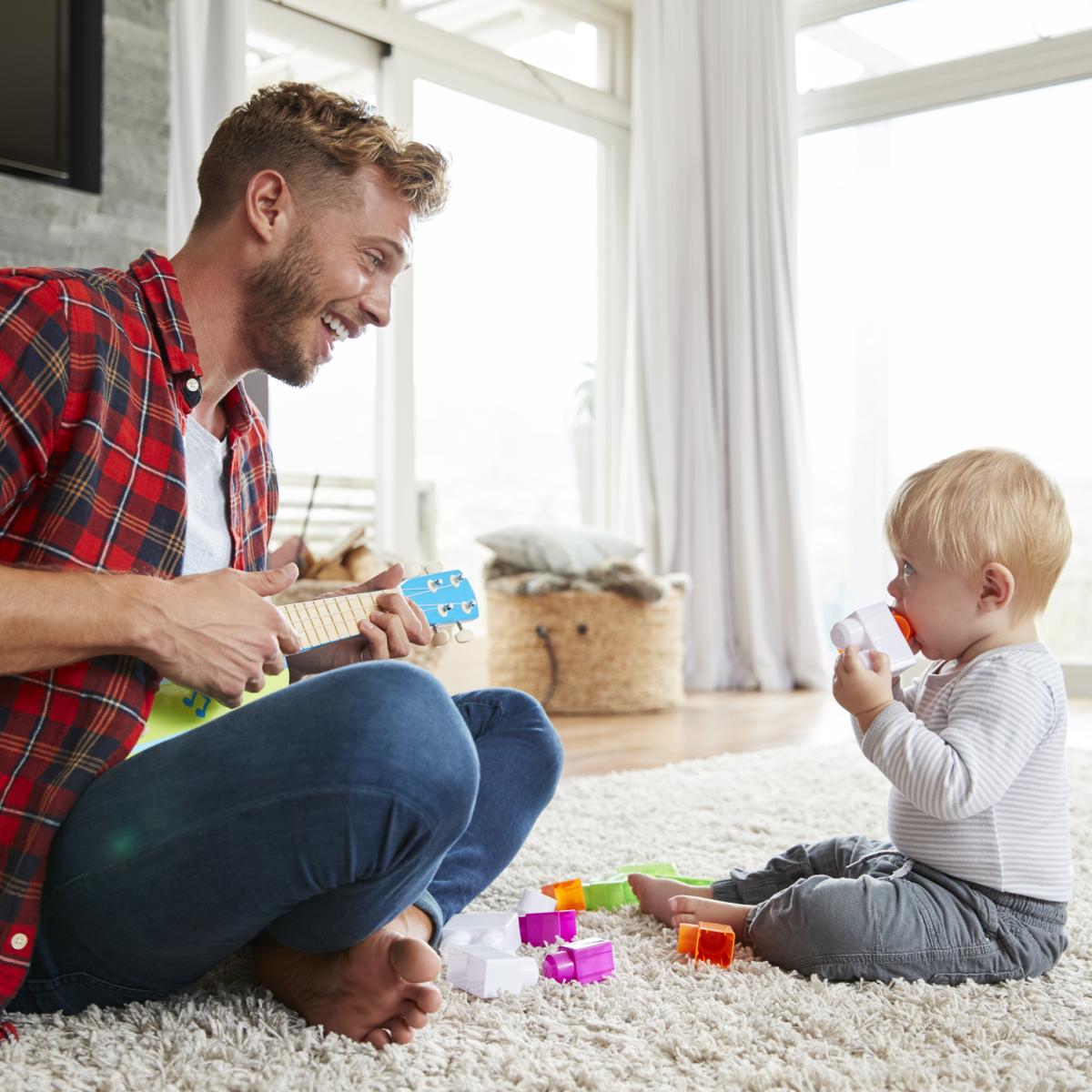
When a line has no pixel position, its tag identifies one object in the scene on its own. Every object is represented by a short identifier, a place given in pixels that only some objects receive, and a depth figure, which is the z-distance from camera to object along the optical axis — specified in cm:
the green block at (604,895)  153
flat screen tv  237
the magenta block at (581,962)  123
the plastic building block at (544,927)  138
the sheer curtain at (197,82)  280
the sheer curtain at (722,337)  421
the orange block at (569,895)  152
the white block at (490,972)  120
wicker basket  367
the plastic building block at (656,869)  161
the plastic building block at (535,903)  145
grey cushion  371
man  95
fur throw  364
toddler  120
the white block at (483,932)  131
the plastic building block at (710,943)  130
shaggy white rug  99
